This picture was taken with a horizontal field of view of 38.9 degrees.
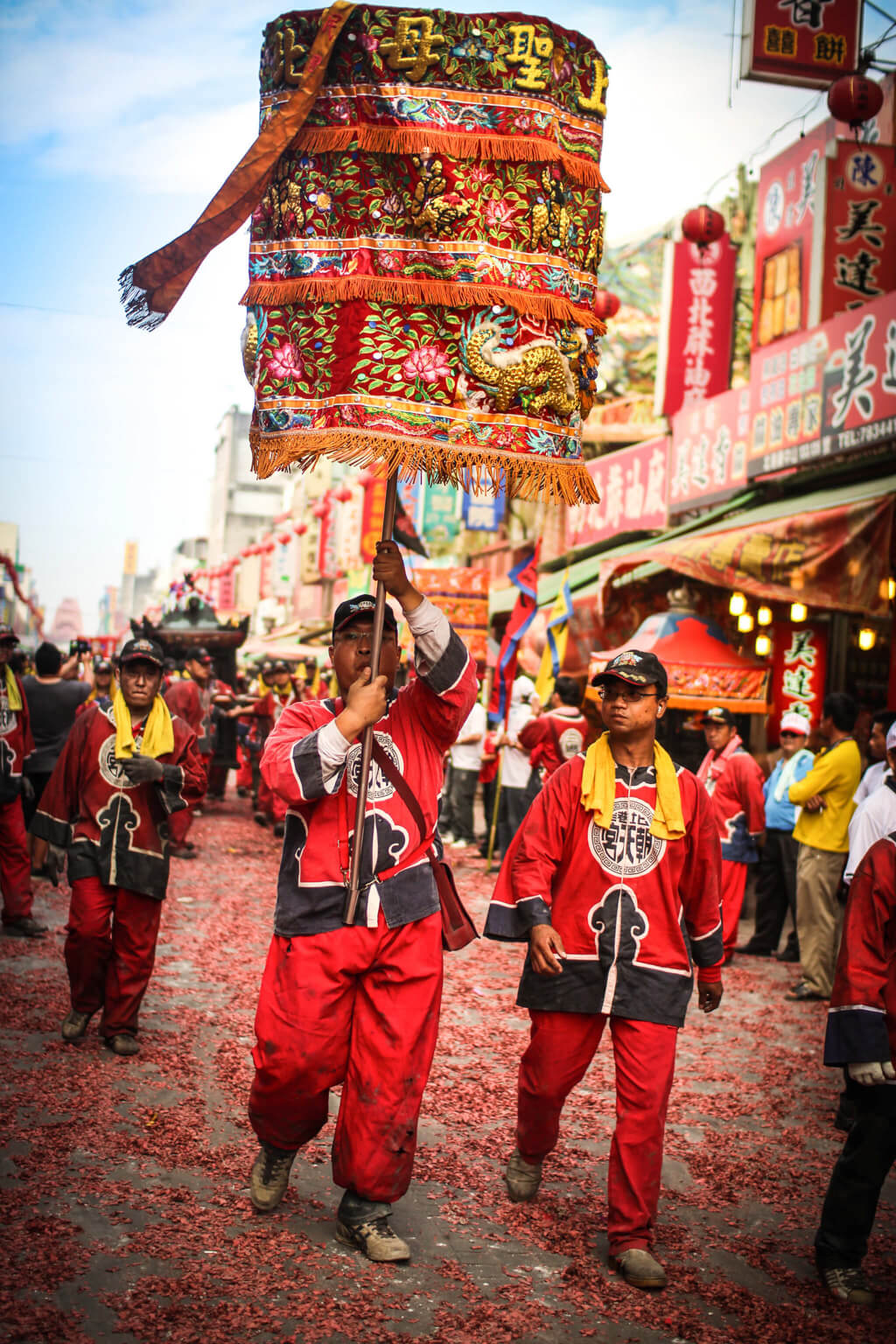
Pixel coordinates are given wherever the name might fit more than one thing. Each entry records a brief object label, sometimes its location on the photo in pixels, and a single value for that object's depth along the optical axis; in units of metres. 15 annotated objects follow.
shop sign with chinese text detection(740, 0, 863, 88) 10.90
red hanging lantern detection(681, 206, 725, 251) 14.81
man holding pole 4.02
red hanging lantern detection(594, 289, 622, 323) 17.47
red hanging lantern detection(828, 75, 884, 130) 10.73
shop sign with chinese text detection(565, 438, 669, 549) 16.30
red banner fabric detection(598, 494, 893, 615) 9.67
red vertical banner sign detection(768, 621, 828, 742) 11.10
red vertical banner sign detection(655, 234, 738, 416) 15.48
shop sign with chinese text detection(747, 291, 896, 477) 10.67
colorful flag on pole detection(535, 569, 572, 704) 13.06
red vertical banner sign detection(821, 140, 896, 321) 11.85
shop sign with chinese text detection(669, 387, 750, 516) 13.73
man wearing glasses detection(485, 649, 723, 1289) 4.26
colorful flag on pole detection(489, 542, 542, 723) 12.98
